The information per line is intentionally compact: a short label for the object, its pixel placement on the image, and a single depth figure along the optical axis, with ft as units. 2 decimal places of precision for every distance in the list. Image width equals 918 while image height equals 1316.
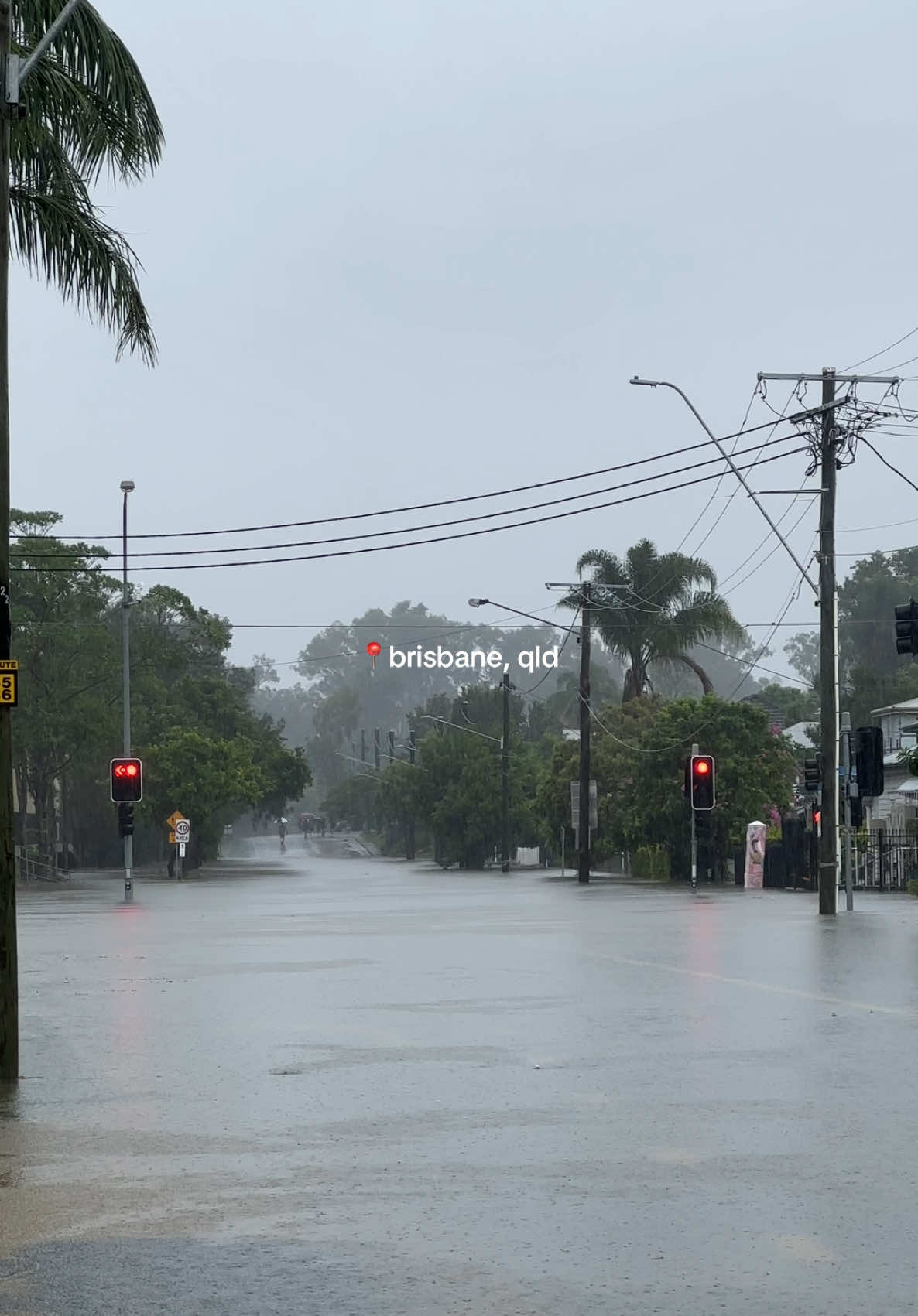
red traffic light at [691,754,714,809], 177.99
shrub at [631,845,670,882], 233.35
